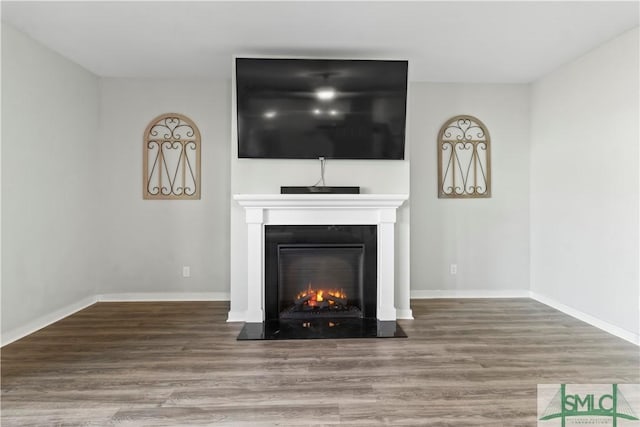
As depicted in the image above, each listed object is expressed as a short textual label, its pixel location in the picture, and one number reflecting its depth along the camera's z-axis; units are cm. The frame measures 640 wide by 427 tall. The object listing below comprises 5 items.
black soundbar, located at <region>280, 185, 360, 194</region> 337
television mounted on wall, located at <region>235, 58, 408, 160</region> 336
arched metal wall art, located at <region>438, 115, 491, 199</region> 430
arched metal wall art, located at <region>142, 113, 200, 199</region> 416
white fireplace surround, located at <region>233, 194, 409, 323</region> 328
